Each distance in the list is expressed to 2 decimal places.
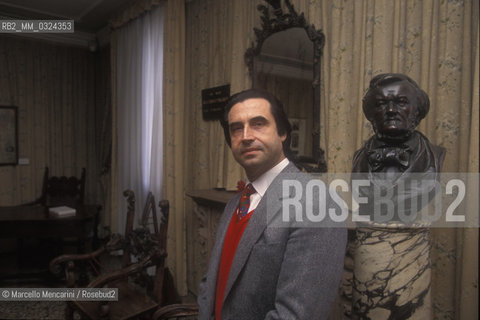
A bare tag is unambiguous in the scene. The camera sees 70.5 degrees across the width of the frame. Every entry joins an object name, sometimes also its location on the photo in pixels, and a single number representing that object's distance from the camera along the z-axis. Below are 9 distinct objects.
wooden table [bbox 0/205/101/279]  3.29
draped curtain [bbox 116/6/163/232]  3.83
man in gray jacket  1.03
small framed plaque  3.10
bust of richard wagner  1.23
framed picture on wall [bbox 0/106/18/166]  5.03
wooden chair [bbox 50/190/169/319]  2.17
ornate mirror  2.24
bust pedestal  1.20
